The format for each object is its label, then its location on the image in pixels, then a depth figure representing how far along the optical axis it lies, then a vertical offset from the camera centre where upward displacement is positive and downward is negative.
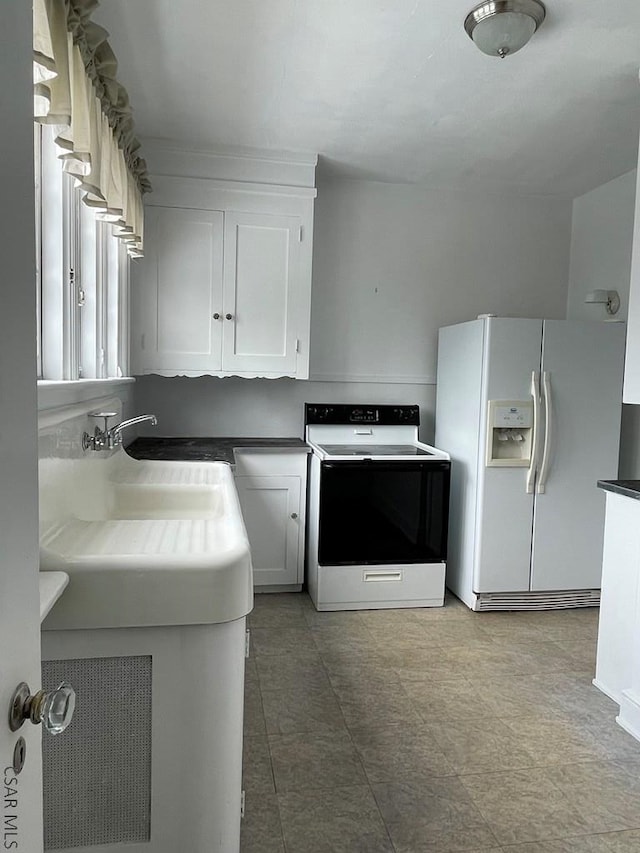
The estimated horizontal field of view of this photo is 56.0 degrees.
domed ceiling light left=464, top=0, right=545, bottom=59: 1.85 +1.15
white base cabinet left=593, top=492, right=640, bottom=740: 2.25 -0.88
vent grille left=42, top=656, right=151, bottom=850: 1.12 -0.71
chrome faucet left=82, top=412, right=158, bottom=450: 1.87 -0.21
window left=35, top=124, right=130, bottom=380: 1.74 +0.31
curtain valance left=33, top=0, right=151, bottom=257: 1.29 +0.70
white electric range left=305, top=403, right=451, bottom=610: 3.22 -0.79
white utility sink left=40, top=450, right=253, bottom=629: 1.10 -0.37
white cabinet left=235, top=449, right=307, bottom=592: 3.34 -0.73
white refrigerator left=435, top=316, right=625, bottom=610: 3.17 -0.37
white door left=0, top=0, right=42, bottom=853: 0.58 -0.06
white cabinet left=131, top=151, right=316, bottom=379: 3.20 +0.55
